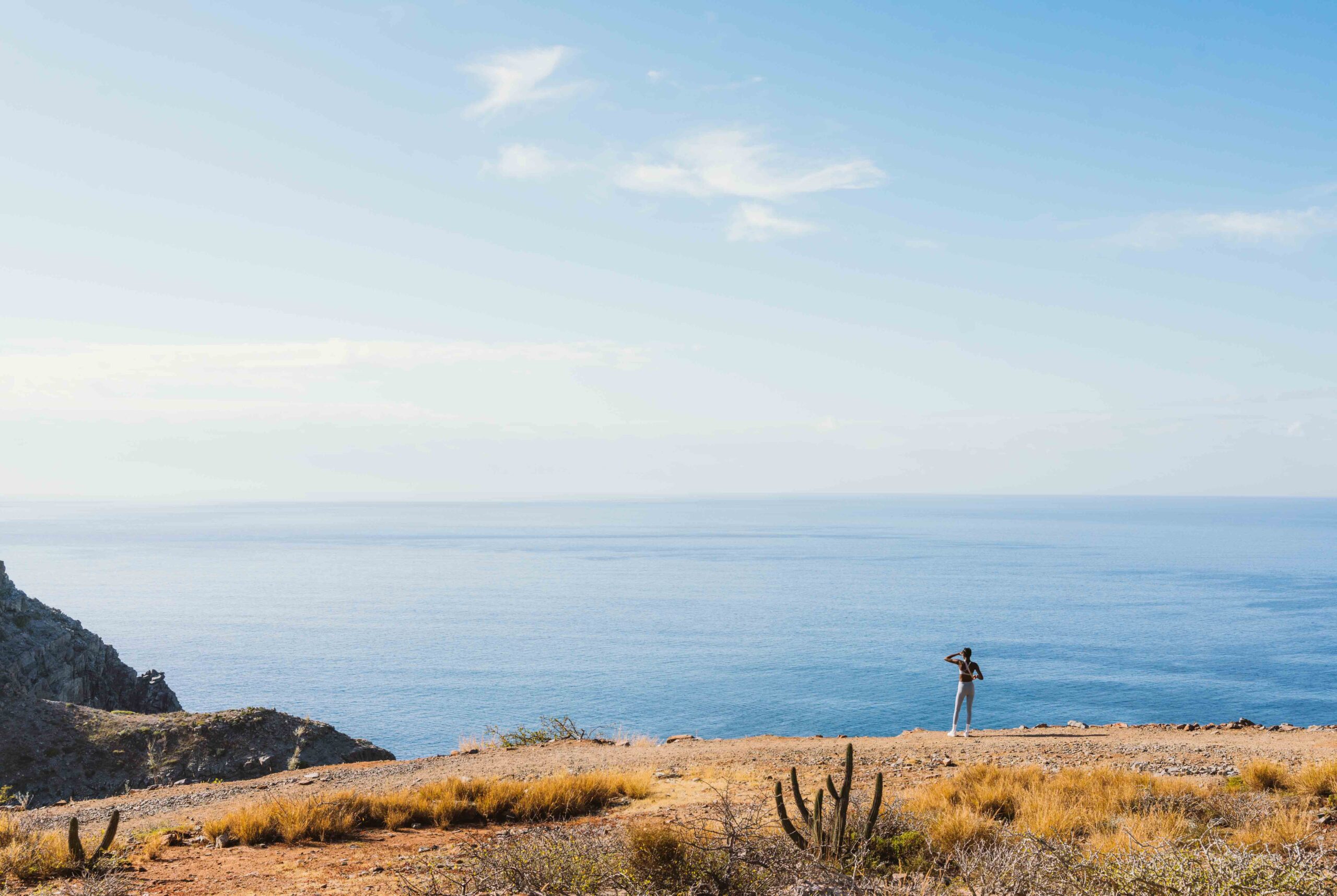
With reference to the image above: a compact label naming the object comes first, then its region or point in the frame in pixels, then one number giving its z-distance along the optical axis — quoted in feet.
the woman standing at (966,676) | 61.87
